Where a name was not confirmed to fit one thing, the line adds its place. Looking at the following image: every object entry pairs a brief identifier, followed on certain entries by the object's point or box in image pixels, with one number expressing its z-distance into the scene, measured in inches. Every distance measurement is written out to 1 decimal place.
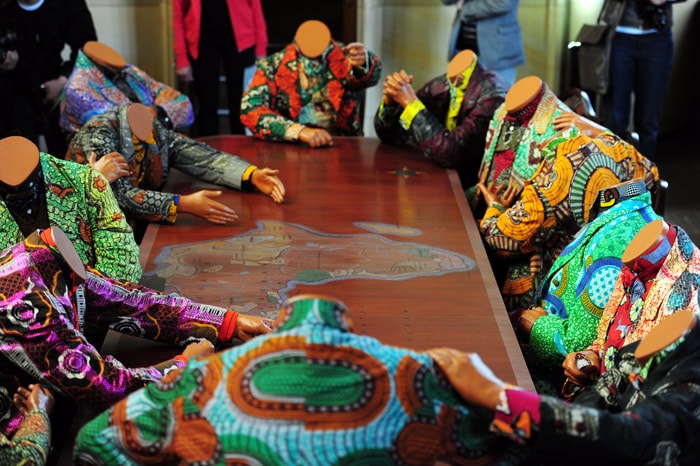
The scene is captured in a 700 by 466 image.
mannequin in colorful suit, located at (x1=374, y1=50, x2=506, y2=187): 136.9
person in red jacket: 196.5
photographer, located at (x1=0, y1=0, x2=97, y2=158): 175.6
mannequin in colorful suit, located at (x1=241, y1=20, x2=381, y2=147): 151.6
